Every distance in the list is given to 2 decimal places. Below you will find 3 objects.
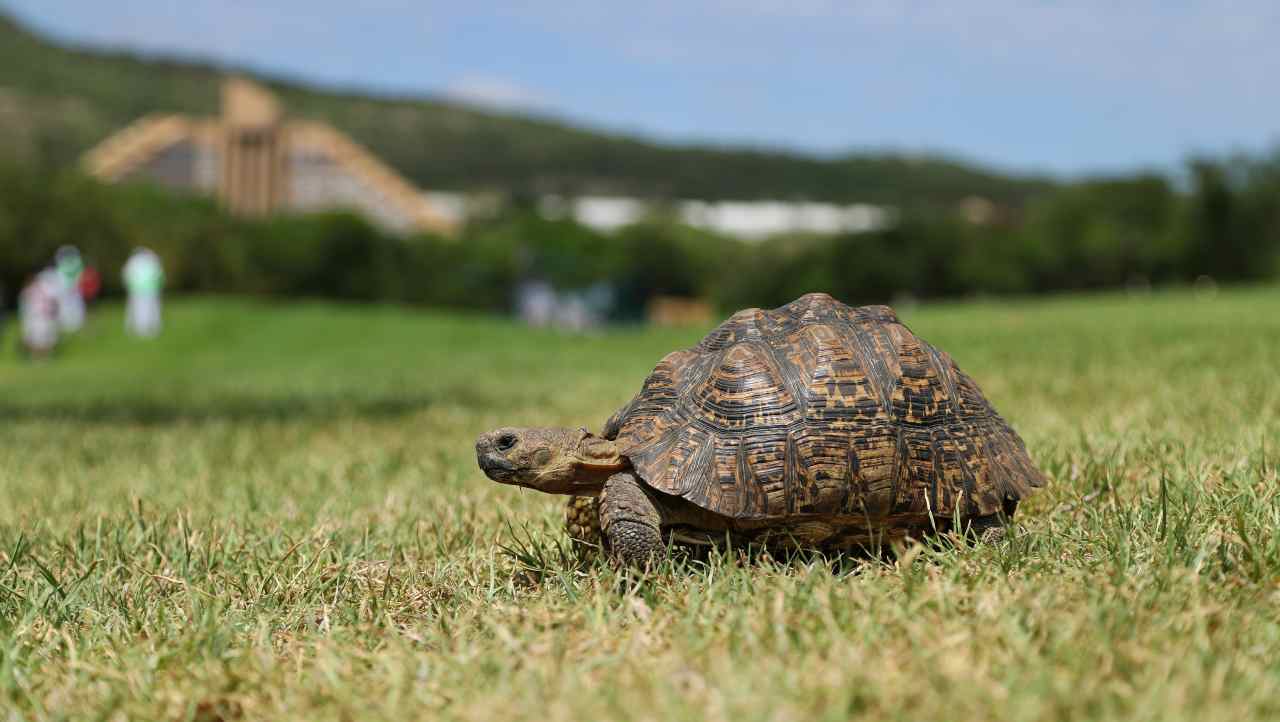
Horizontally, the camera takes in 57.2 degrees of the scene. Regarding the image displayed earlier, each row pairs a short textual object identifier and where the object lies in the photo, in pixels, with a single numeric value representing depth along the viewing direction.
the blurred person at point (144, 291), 29.11
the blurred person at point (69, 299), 29.78
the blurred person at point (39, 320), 25.66
